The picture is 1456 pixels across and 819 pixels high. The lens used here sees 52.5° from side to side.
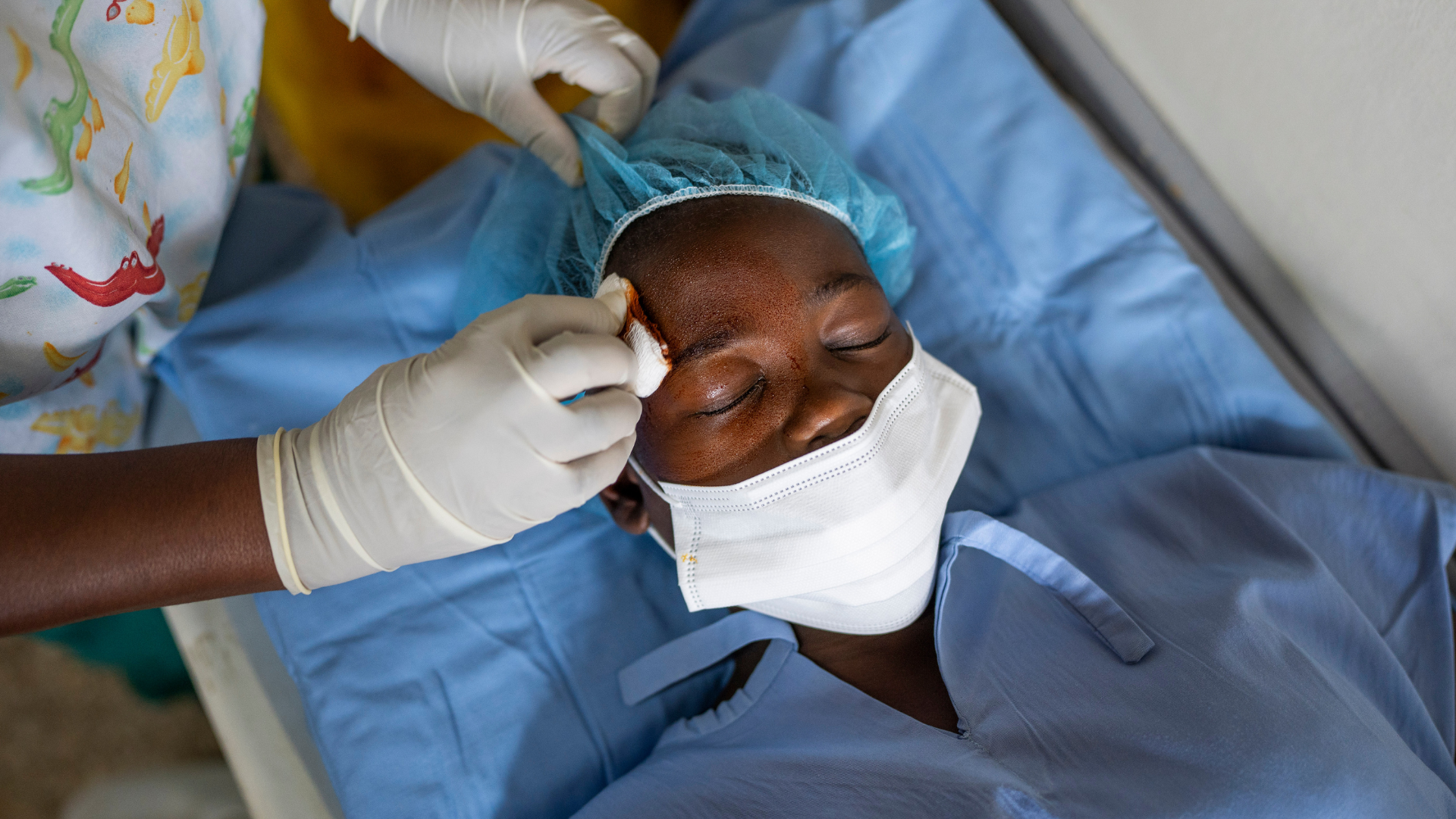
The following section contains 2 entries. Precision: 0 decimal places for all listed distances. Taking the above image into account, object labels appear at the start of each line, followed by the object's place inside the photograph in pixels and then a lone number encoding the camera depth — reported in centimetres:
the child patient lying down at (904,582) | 51
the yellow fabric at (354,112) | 75
